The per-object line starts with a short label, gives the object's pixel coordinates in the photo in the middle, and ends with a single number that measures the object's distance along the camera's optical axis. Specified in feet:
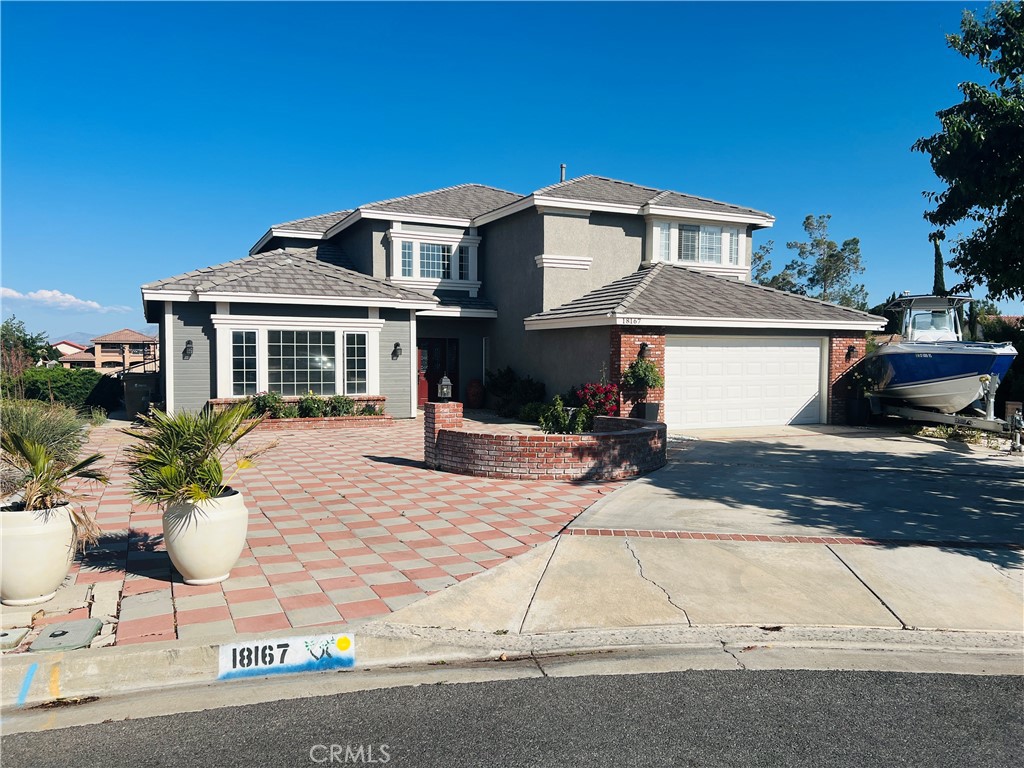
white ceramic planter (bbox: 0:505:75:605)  17.29
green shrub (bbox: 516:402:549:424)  59.36
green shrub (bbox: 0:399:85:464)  27.32
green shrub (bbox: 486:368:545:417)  64.23
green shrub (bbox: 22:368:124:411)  71.51
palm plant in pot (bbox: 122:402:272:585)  19.01
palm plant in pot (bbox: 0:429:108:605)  17.35
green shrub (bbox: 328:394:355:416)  59.36
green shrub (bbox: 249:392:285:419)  56.65
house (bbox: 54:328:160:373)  124.92
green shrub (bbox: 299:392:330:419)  58.13
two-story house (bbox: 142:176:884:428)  56.34
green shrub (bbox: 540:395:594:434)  39.94
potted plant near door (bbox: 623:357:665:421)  52.65
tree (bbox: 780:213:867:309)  173.27
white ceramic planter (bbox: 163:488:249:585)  18.94
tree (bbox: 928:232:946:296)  100.07
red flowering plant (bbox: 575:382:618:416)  53.01
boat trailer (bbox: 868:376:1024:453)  45.60
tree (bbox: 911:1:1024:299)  30.14
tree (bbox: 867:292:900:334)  61.36
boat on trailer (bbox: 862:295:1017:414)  50.42
